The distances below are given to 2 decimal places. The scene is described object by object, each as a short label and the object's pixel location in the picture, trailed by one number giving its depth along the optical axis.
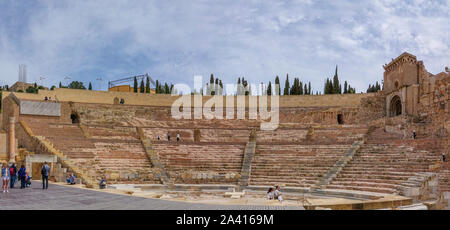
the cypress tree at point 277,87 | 60.24
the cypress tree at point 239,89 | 64.07
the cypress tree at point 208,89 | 61.97
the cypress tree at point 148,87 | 52.53
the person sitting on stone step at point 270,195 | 16.17
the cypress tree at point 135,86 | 52.97
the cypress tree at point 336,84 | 57.11
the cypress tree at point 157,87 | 54.77
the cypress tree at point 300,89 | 58.66
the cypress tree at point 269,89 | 60.58
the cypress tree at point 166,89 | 58.00
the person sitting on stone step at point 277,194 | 15.87
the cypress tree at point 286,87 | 59.31
